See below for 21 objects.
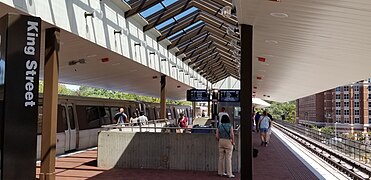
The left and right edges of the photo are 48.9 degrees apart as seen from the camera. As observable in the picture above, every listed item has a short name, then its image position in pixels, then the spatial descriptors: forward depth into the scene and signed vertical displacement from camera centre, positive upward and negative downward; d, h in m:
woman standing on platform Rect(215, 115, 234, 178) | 9.65 -0.82
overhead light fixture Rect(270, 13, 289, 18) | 7.10 +1.64
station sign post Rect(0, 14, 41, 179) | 3.53 +0.09
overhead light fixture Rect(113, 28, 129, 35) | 12.88 +2.51
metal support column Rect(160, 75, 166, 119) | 20.98 +0.42
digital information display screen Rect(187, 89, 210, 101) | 19.08 +0.58
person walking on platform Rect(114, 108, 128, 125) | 15.09 -0.38
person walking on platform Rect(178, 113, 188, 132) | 18.44 -0.66
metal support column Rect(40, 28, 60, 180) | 9.11 +0.19
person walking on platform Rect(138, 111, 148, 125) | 16.20 -0.48
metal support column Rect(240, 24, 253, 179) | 8.71 -0.01
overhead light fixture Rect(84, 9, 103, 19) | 10.60 +2.56
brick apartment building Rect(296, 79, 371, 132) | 96.88 +0.34
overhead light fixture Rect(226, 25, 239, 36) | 12.89 +2.48
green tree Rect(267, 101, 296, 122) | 157.15 -0.42
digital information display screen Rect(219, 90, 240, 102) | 18.99 +0.59
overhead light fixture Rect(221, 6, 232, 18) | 9.66 +2.30
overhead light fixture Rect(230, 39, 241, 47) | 15.01 +2.39
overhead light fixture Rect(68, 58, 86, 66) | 14.18 +1.59
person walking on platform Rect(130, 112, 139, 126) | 23.73 -0.48
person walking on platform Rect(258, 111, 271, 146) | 17.17 -0.78
